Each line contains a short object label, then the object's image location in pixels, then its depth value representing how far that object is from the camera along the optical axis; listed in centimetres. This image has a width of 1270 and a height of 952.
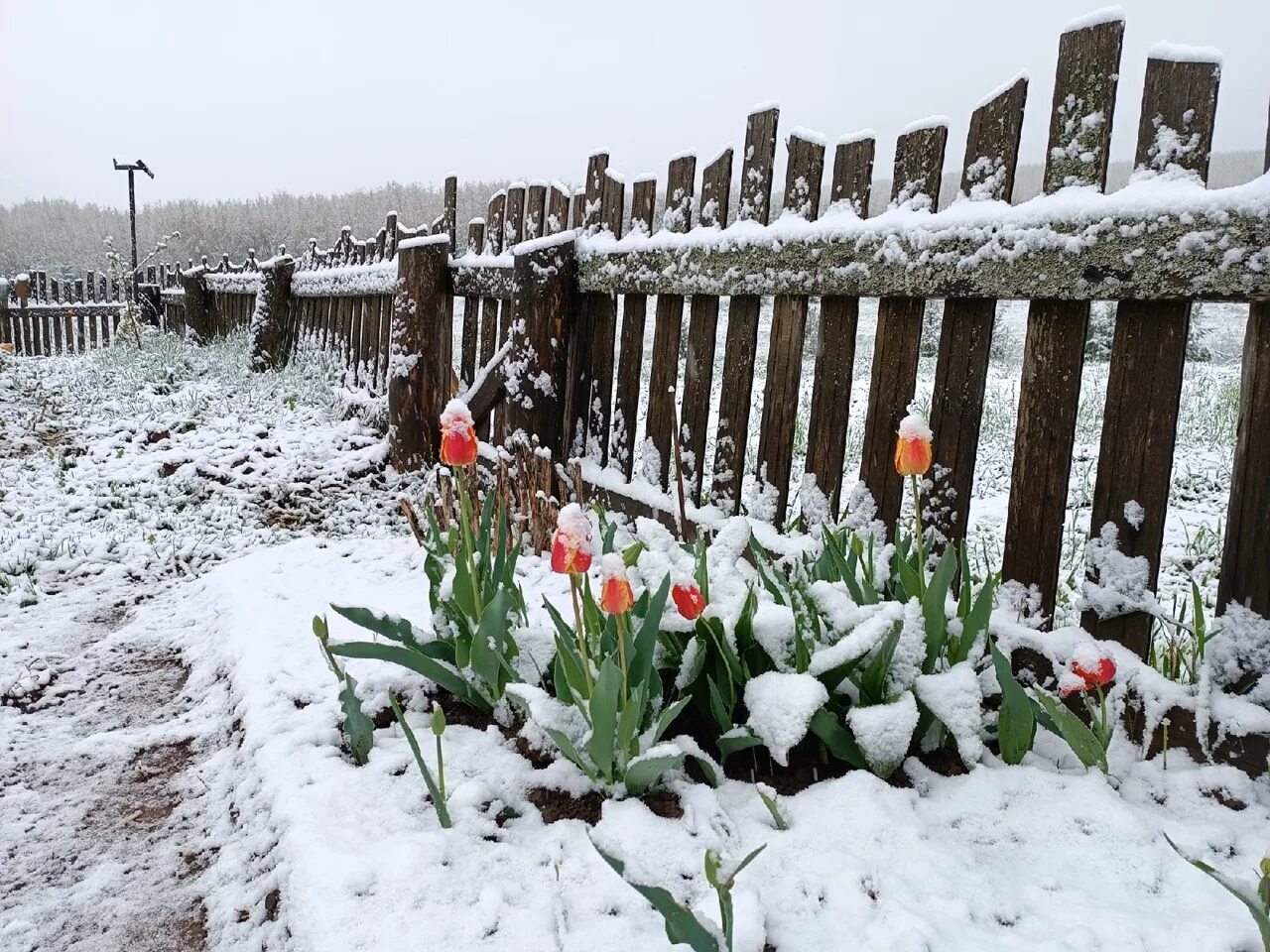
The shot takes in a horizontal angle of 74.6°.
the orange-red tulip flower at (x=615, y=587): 126
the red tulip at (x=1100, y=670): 146
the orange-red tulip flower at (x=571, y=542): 133
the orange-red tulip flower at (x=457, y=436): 163
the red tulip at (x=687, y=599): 141
